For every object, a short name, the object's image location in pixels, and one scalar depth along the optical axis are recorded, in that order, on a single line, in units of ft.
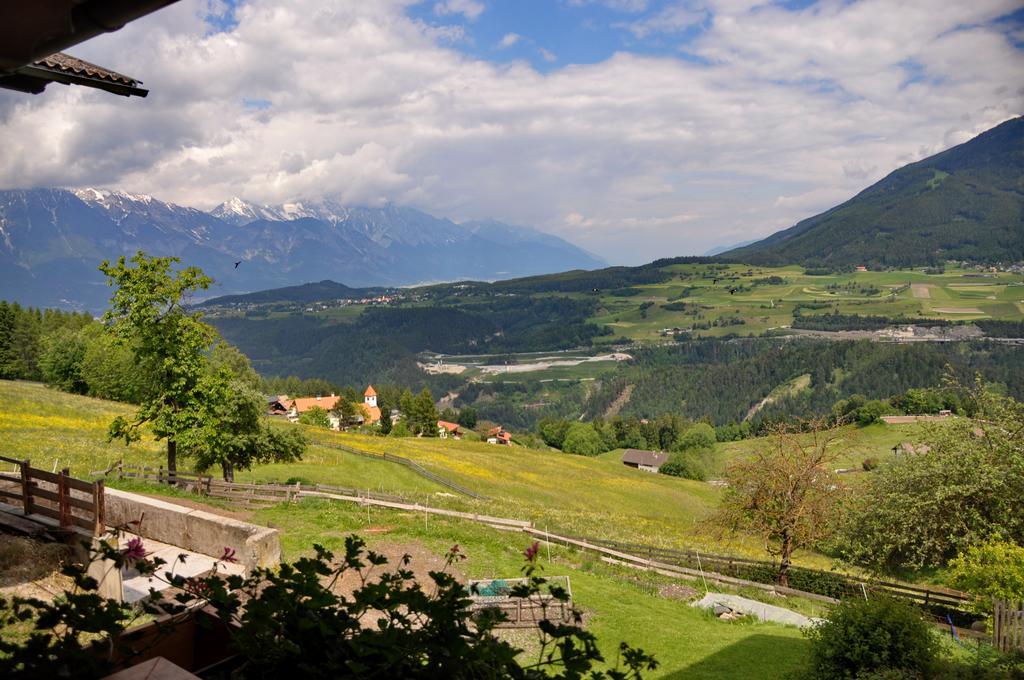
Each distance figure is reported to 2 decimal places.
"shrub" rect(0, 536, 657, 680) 10.49
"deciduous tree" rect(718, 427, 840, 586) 77.61
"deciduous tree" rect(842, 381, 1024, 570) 80.84
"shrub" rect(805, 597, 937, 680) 34.88
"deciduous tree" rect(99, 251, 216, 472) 70.85
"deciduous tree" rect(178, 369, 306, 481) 77.15
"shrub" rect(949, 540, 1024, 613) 57.11
